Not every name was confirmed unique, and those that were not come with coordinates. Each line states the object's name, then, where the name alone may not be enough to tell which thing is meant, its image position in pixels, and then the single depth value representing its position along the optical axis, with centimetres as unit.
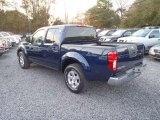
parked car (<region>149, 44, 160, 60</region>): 559
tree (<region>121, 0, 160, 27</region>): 1910
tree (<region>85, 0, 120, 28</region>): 3157
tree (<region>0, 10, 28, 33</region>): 2504
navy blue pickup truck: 274
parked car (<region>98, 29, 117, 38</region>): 1068
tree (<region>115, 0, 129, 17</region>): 3436
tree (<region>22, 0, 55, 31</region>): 2778
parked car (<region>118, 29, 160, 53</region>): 676
